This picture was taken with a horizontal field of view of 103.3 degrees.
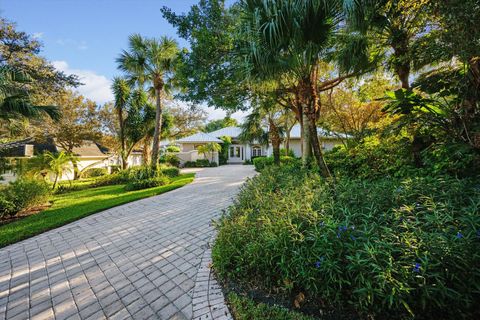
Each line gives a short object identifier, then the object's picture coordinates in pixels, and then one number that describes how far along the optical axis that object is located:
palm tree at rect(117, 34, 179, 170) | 10.77
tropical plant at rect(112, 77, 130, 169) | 15.45
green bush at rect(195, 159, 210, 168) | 24.64
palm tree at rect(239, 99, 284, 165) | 13.28
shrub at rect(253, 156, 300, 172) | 16.24
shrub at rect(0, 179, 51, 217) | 6.61
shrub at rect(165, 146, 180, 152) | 29.72
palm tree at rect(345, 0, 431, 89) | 3.71
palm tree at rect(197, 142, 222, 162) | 24.06
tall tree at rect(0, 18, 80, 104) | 8.27
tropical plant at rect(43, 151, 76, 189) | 10.49
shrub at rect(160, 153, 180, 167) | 24.00
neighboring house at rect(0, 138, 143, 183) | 17.37
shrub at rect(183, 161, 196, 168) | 24.86
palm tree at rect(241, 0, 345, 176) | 3.97
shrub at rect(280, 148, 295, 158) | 20.70
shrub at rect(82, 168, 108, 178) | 19.14
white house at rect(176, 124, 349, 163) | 24.59
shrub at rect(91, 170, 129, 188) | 13.91
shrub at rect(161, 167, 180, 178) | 15.69
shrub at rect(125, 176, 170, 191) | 10.96
